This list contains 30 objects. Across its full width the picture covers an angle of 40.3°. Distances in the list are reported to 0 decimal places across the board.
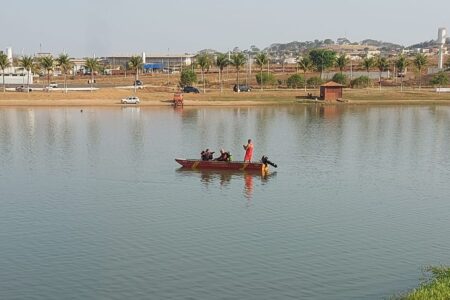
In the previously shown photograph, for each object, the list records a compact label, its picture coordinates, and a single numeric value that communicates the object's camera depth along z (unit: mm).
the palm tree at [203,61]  140125
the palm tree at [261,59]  140625
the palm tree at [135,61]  140562
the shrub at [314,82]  142875
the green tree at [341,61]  149250
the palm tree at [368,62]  151825
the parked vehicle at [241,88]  131412
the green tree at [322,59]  165625
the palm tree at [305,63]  143875
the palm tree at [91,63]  147000
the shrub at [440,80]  143000
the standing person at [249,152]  47656
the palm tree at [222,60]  135250
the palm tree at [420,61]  146500
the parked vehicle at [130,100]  114312
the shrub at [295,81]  139875
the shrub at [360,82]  140750
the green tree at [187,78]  138000
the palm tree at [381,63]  146612
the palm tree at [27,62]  133500
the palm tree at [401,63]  144862
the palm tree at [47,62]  133625
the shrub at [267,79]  142938
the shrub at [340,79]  144000
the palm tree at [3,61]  129413
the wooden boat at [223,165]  46969
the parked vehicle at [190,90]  128125
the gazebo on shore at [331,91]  117625
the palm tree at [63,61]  136375
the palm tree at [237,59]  136050
